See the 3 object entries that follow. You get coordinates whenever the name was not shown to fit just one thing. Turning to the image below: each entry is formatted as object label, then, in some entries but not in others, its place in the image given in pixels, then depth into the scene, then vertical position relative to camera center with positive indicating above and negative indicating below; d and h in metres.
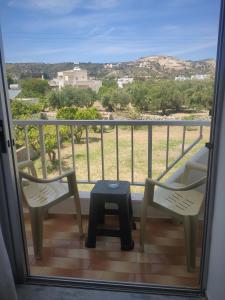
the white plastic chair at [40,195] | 1.82 -0.89
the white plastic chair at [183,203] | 1.68 -0.89
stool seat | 1.92 -0.99
